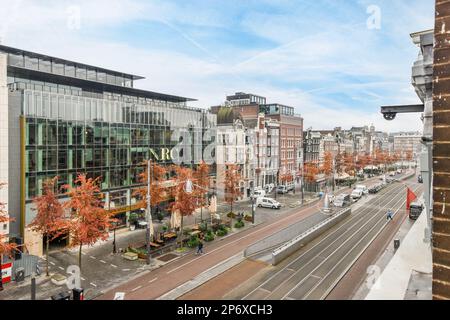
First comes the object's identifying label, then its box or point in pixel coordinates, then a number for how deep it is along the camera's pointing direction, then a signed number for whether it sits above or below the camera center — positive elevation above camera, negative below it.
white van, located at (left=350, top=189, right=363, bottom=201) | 57.34 -7.91
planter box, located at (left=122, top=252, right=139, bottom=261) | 26.66 -9.16
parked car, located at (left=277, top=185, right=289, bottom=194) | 64.81 -7.87
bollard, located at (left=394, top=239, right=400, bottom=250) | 27.23 -8.08
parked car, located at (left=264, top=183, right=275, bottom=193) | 65.50 -7.67
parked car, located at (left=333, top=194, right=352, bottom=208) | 50.12 -8.17
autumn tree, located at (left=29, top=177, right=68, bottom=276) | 23.84 -4.89
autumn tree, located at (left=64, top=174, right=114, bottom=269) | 21.41 -4.93
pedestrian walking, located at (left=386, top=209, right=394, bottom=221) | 39.84 -8.27
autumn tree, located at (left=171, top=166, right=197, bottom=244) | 29.95 -4.92
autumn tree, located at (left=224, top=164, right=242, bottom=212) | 43.12 -4.57
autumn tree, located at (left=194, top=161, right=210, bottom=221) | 41.34 -3.20
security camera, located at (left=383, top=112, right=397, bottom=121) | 9.17 +1.12
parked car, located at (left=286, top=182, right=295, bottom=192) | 67.88 -7.65
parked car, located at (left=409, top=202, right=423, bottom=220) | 40.39 -7.68
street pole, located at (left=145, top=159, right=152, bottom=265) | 25.27 -6.75
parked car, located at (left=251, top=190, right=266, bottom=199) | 56.71 -7.82
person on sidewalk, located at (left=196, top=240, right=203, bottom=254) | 27.74 -8.75
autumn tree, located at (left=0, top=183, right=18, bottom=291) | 18.38 -5.83
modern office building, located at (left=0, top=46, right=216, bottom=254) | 27.92 +2.35
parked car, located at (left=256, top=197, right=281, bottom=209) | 49.62 -8.43
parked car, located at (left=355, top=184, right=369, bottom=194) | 62.06 -7.44
